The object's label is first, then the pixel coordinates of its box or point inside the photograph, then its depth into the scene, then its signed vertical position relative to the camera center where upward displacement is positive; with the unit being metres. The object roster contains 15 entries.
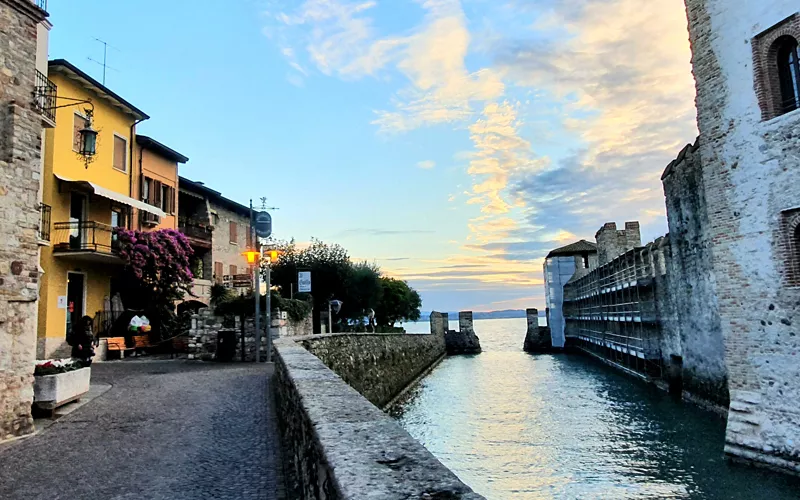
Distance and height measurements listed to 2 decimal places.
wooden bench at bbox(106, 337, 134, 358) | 18.95 -0.59
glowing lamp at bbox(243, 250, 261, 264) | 16.68 +2.08
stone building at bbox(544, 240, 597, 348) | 47.38 +3.32
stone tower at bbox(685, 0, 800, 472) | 9.62 +1.85
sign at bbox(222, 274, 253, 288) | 29.06 +2.36
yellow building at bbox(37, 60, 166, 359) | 18.30 +4.79
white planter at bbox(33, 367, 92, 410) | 8.61 -0.97
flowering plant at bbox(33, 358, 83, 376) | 9.04 -0.63
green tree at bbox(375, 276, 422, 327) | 52.69 +1.32
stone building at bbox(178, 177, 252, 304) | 28.31 +5.27
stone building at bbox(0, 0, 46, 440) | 7.51 +1.73
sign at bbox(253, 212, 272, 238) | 18.09 +3.36
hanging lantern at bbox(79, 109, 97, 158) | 11.05 +3.93
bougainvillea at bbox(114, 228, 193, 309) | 21.06 +2.52
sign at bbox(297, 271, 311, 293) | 22.61 +1.66
